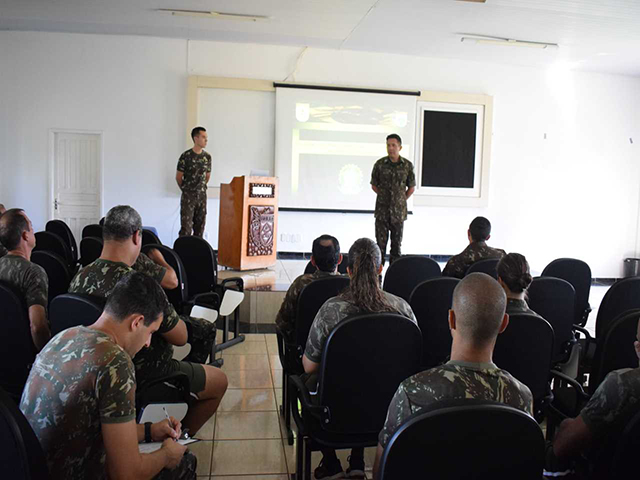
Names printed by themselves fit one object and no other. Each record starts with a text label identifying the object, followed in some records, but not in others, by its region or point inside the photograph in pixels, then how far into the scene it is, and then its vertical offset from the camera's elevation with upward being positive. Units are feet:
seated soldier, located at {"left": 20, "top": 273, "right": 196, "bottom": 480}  4.21 -1.70
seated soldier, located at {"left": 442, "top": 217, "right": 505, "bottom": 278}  11.79 -0.96
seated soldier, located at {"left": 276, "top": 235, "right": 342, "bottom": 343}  8.77 -1.21
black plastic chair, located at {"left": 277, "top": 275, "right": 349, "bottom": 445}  8.36 -1.68
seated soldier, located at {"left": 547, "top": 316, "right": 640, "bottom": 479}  4.64 -1.90
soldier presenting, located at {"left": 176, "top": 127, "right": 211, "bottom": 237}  21.98 +0.89
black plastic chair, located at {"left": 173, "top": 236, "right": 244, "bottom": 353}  12.86 -1.56
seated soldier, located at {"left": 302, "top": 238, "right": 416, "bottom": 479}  6.63 -1.31
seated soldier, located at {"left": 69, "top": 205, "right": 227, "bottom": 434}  7.04 -1.67
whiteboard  25.95 +3.70
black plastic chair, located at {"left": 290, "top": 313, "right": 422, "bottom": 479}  5.87 -1.96
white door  25.85 +0.97
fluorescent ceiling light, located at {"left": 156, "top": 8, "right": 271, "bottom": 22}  21.20 +7.66
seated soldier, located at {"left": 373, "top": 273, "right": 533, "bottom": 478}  4.20 -1.34
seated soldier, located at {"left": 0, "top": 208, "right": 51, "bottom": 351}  7.54 -1.14
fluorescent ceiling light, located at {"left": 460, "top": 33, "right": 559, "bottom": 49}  23.59 +7.75
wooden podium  19.49 -0.76
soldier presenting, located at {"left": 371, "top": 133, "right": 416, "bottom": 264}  20.70 +0.56
